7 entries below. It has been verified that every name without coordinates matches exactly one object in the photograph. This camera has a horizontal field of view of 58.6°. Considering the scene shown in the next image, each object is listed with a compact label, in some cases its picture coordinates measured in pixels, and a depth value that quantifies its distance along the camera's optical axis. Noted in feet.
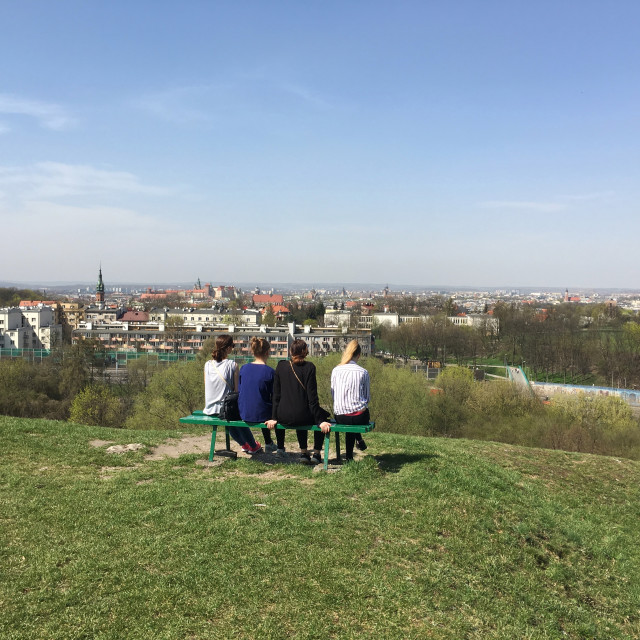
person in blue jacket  27.71
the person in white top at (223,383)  28.94
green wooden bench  26.11
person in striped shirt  26.55
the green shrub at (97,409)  107.65
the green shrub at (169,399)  84.64
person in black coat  26.43
